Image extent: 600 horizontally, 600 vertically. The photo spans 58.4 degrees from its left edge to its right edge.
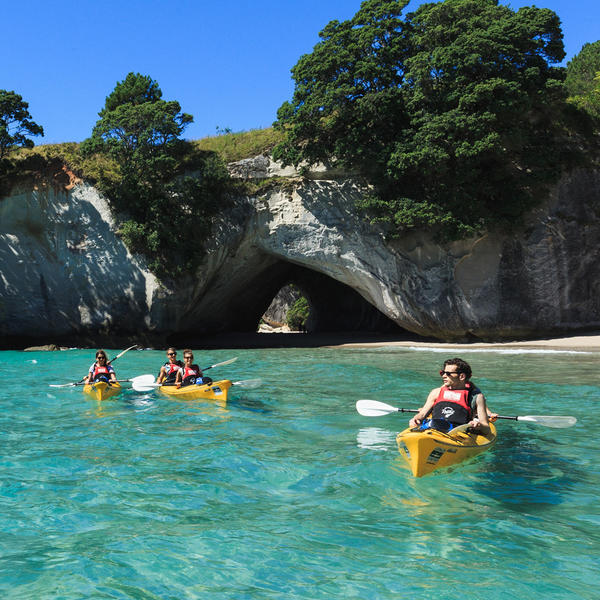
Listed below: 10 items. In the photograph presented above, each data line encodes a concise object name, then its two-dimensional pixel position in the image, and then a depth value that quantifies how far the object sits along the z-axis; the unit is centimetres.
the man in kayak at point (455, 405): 645
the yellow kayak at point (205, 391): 1086
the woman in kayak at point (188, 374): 1174
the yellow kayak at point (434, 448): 579
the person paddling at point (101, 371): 1224
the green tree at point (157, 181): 2411
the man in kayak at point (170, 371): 1233
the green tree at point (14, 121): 2461
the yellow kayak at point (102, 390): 1150
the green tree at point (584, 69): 4172
